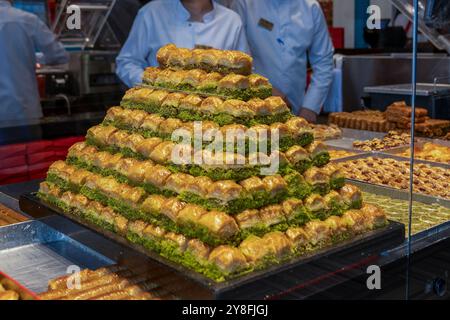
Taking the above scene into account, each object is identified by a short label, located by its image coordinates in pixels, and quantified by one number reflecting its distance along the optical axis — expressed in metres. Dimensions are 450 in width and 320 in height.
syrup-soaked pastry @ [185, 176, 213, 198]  1.95
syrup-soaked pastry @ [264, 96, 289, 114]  2.25
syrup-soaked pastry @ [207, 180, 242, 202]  1.91
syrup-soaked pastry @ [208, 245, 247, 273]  1.77
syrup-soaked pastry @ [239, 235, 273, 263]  1.84
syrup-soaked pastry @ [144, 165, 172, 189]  2.08
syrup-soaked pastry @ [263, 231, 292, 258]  1.89
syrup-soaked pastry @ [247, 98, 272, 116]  2.19
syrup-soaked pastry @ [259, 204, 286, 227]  1.99
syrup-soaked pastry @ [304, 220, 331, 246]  2.03
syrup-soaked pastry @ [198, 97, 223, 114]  2.20
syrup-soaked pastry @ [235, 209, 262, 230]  1.92
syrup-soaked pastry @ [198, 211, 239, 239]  1.84
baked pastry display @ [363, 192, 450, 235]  2.55
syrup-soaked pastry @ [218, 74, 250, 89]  2.23
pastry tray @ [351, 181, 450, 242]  2.43
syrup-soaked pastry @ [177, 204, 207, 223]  1.90
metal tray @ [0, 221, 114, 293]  2.22
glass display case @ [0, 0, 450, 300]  1.88
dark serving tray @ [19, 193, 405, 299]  1.74
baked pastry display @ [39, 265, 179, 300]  1.87
